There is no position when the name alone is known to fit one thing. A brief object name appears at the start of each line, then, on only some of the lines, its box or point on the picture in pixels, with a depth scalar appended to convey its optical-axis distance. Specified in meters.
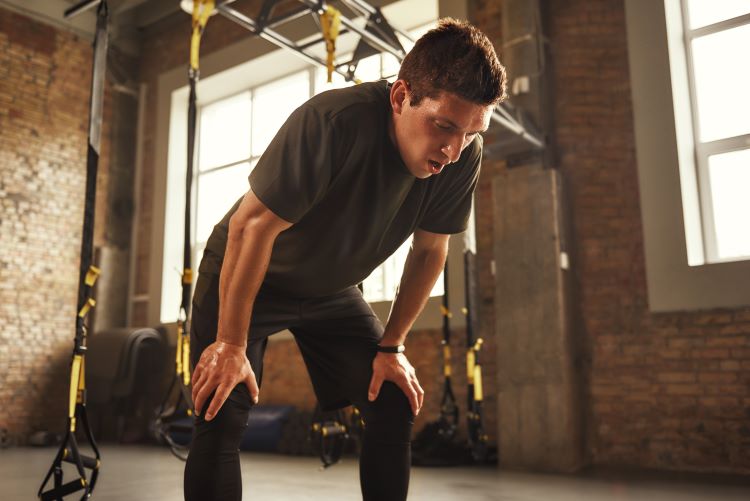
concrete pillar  4.87
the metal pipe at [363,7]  4.07
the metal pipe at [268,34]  4.10
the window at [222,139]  7.89
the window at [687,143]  4.87
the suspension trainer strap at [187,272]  3.02
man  1.51
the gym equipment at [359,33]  4.10
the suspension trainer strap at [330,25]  3.59
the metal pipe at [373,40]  4.20
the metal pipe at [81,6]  3.98
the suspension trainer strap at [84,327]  2.45
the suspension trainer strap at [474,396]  4.02
